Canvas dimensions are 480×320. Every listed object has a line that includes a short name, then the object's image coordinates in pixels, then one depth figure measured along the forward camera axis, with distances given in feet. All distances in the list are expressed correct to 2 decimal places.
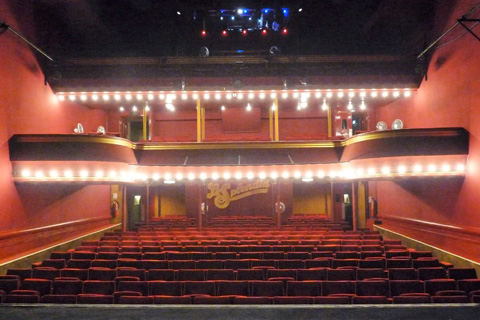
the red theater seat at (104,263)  28.81
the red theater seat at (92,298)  20.09
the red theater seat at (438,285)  23.29
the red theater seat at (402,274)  25.96
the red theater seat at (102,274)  26.13
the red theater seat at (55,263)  30.42
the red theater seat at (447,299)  19.89
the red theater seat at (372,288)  22.79
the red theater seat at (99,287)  22.94
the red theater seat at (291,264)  28.35
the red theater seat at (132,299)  19.05
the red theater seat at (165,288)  22.84
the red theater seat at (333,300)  19.15
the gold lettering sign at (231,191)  66.33
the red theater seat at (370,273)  25.53
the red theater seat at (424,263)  29.45
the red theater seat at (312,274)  25.63
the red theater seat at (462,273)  26.61
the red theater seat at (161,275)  25.68
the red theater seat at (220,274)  25.63
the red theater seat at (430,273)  26.38
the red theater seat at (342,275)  25.57
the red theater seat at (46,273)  26.43
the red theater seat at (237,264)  28.48
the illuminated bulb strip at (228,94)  47.66
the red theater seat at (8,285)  23.20
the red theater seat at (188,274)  25.83
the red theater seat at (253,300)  19.76
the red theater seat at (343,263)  28.25
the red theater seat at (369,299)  19.76
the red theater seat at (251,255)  31.86
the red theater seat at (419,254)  32.91
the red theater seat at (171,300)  20.04
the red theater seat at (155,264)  28.37
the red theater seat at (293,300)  19.48
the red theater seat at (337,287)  22.89
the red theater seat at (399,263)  29.07
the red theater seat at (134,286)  22.86
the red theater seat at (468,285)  23.32
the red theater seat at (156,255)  31.25
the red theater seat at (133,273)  25.75
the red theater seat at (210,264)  28.27
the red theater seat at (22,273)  27.07
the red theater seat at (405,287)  23.04
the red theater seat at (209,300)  19.21
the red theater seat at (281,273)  25.67
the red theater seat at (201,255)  31.07
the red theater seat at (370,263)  28.04
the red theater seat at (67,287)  22.97
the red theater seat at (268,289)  22.63
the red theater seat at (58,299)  19.94
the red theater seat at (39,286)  23.09
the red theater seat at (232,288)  23.08
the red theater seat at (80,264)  29.68
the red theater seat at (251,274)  25.63
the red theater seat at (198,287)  23.18
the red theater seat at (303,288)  22.50
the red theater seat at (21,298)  19.61
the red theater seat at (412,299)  19.30
